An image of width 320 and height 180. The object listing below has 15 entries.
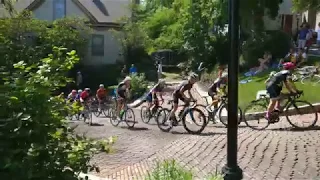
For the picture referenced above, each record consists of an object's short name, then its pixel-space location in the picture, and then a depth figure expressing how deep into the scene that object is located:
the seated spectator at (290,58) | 23.48
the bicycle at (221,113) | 15.52
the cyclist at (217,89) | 15.96
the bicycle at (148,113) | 17.62
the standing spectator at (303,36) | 26.39
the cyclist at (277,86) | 13.00
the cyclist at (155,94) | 17.55
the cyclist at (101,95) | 22.11
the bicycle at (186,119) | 14.71
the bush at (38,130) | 3.62
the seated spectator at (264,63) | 26.56
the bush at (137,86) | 29.25
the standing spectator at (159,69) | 34.76
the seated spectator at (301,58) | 23.20
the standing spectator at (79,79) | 35.09
